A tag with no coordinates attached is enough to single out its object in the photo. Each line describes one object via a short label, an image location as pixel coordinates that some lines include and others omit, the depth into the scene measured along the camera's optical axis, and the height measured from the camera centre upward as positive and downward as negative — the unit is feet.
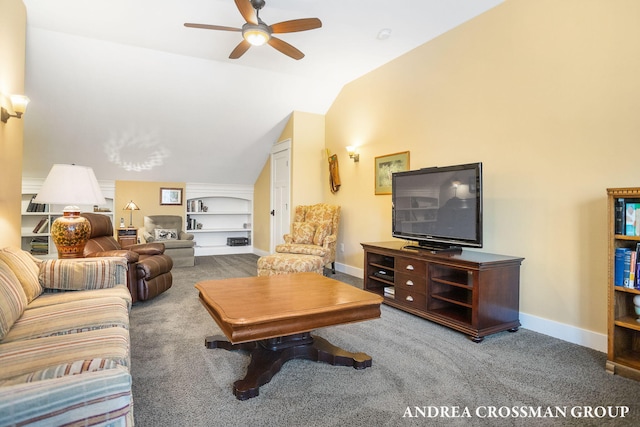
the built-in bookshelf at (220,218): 23.18 -0.41
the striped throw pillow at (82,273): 7.50 -1.40
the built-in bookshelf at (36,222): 18.90 -0.60
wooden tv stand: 8.54 -2.10
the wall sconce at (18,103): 9.37 +2.95
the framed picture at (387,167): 13.48 +1.86
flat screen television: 9.35 +0.20
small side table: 18.45 -1.32
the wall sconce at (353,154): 16.02 +2.75
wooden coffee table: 5.75 -1.83
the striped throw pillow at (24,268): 6.37 -1.14
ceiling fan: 8.74 +4.88
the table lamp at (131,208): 20.38 +0.22
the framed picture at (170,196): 22.12 +1.03
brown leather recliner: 11.21 -1.68
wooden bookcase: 6.62 -1.96
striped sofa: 3.15 -1.77
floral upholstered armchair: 15.30 -0.84
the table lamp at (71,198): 8.87 +0.34
